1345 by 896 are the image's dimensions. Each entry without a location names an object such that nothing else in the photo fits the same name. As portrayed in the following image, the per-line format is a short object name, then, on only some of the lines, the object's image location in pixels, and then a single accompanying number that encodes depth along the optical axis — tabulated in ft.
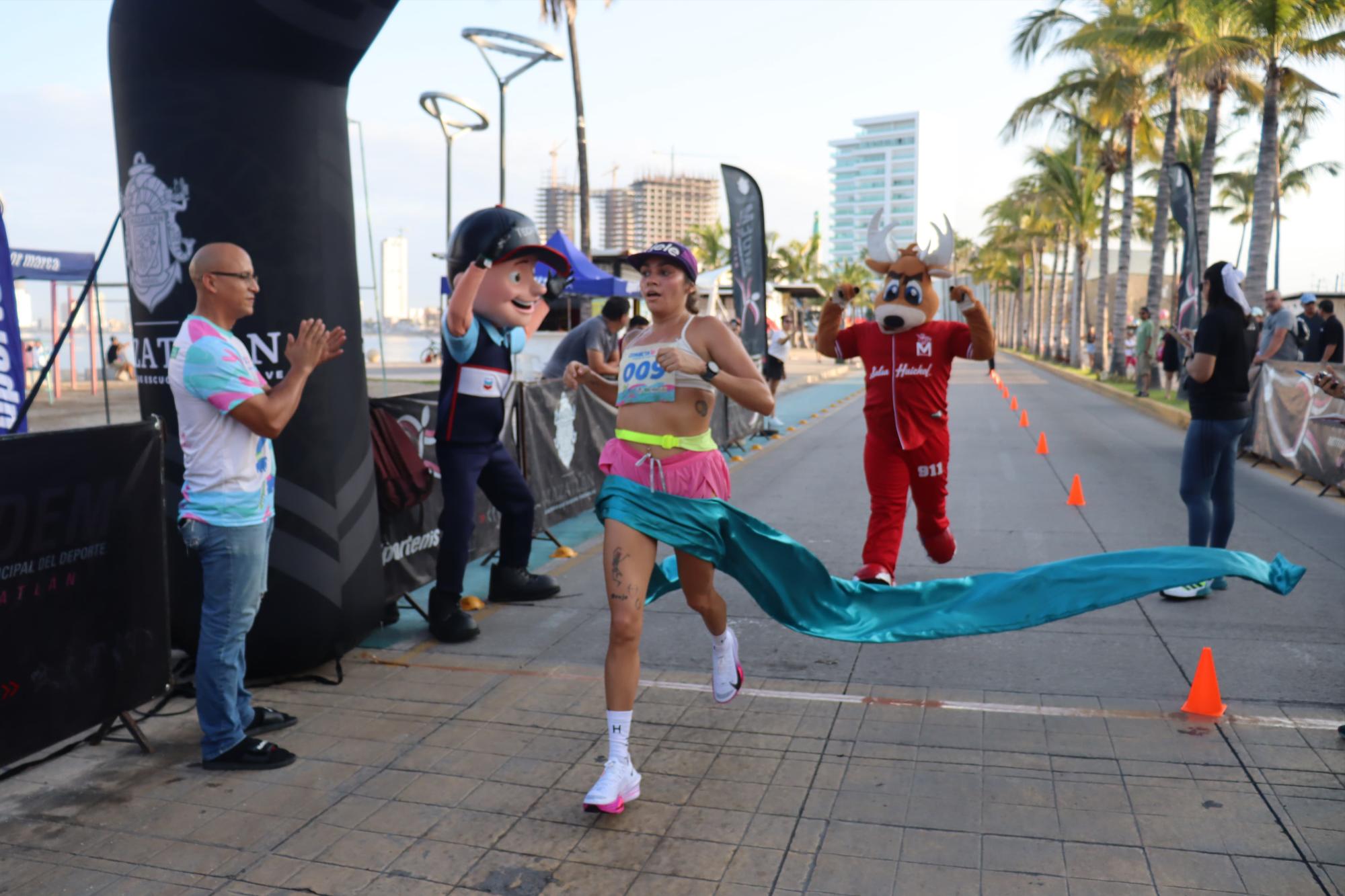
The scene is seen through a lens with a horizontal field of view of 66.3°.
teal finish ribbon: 14.05
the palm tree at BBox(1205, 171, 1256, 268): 157.58
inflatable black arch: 15.44
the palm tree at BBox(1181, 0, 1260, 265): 66.03
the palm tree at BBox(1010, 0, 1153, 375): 97.50
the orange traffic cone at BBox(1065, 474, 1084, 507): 33.45
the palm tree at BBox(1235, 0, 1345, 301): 61.16
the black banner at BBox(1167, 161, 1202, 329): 39.34
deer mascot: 21.34
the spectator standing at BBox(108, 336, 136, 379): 103.96
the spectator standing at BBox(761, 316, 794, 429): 51.49
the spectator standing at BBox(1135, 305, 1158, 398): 81.66
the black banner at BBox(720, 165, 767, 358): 49.08
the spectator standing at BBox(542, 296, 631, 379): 30.58
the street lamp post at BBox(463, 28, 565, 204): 80.35
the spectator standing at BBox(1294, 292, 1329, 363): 51.65
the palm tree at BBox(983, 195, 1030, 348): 214.28
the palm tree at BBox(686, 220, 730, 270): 244.83
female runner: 12.53
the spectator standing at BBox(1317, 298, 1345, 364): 50.26
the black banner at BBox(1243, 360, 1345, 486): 35.81
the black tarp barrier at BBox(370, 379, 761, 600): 21.57
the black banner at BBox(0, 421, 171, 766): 12.53
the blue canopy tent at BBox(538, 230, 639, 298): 68.59
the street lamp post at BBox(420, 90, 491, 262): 85.46
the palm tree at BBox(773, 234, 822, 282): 271.69
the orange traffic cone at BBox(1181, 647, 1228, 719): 14.75
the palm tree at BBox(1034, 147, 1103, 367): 148.46
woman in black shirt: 20.42
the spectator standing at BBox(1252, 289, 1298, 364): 44.11
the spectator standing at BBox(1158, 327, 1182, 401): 38.86
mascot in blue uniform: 19.16
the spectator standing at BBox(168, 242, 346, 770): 12.87
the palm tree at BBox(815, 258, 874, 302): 334.03
